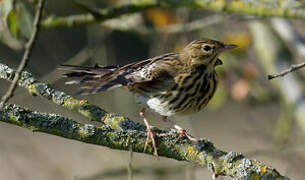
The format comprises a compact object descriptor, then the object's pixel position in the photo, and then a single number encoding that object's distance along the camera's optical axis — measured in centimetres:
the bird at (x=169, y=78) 741
